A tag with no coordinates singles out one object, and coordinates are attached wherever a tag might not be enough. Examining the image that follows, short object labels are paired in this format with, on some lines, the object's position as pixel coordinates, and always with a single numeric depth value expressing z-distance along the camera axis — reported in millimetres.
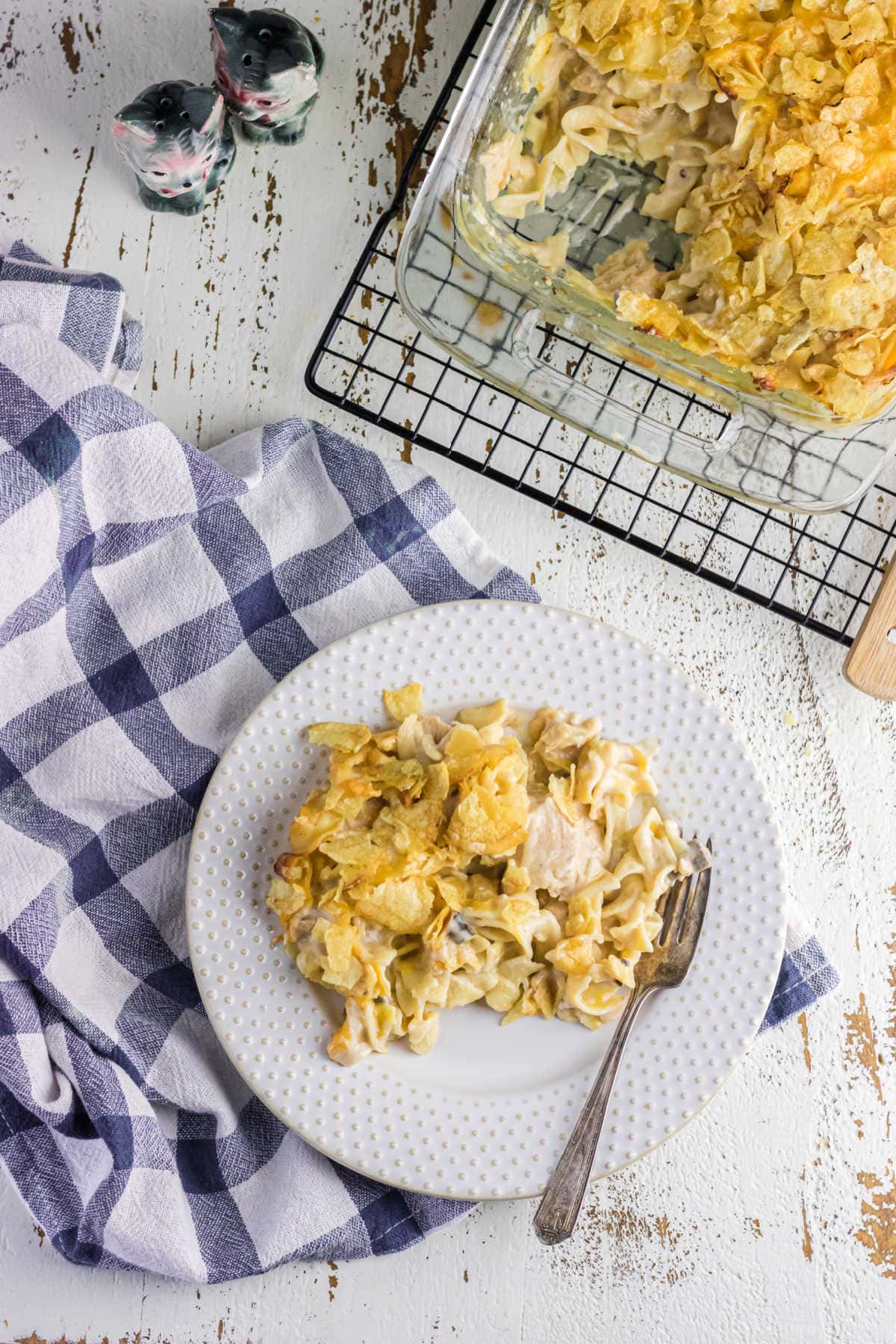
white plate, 1338
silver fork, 1321
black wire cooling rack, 1476
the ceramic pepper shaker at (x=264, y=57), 1330
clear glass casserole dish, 1302
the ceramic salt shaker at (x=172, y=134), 1309
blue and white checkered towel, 1373
